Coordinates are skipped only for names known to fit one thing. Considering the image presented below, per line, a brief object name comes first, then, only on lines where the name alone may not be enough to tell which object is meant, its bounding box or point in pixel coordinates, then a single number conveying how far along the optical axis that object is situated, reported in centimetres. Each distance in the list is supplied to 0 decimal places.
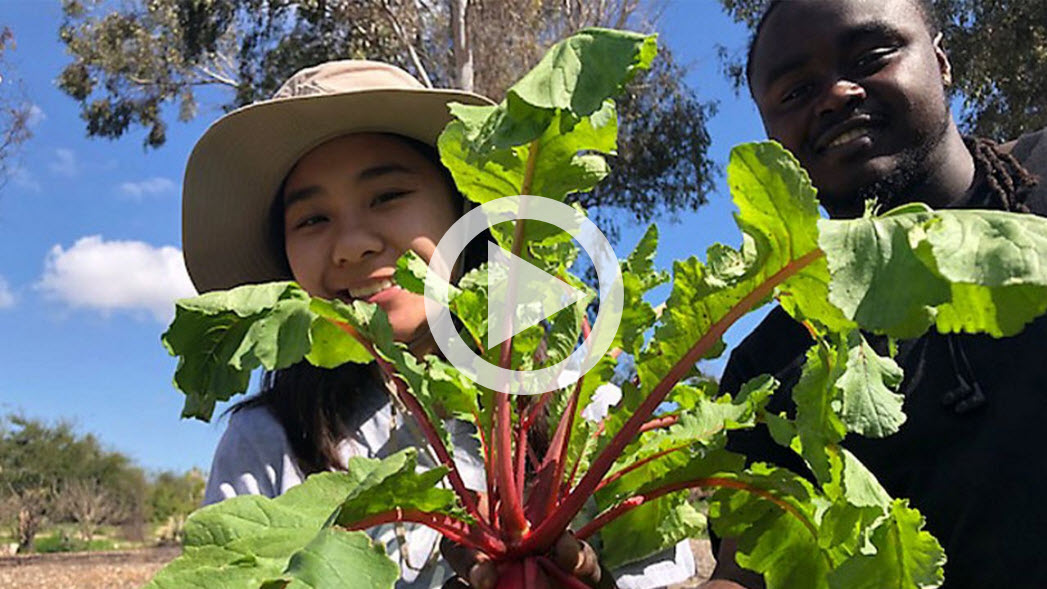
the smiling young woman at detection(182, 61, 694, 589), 137
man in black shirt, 127
